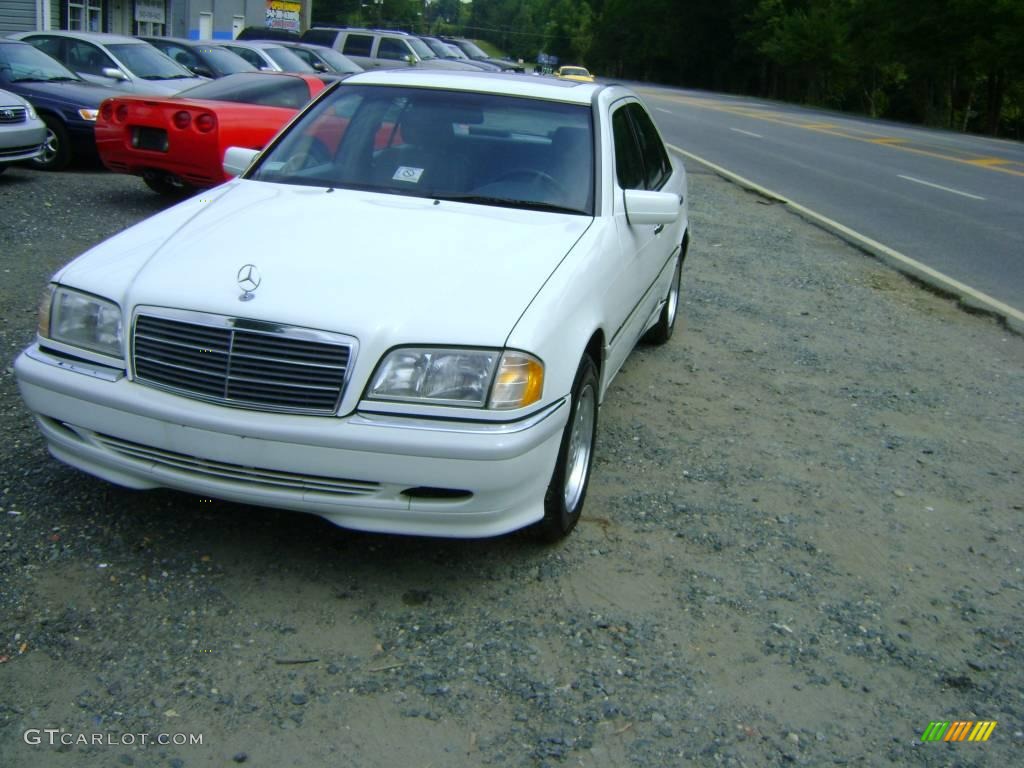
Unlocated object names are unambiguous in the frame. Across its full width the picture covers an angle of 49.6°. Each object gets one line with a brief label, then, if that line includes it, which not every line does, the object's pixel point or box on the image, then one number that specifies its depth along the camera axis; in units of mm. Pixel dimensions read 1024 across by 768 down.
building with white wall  27234
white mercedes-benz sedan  3467
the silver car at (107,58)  13852
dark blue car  12250
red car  9688
